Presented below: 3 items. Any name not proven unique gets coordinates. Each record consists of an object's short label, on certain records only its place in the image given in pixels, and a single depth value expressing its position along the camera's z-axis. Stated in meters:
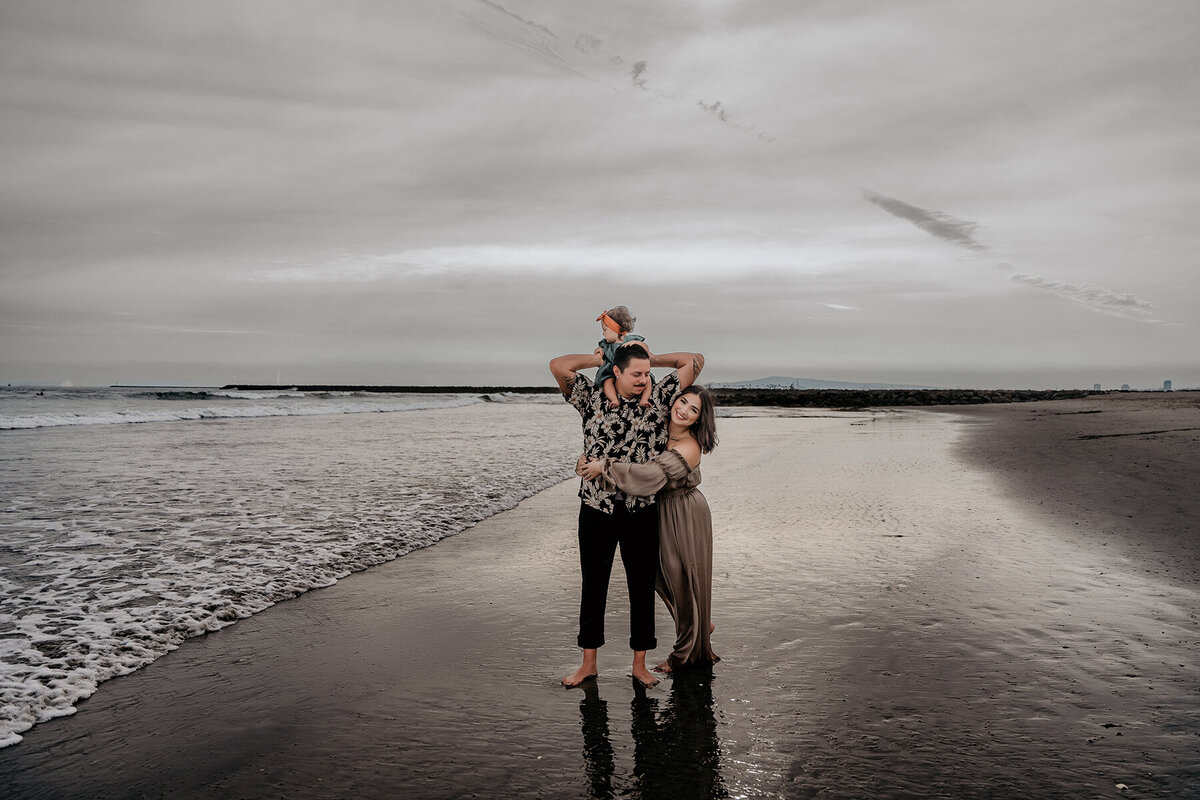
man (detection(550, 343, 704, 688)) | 4.57
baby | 4.53
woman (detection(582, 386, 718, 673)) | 4.63
